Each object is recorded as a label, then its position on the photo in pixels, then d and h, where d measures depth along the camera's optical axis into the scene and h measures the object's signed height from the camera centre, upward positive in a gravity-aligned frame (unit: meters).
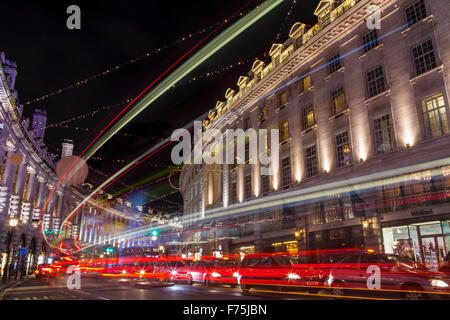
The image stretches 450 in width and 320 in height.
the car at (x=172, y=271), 25.82 -1.30
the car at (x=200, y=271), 22.95 -1.19
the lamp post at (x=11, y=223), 27.45 +2.57
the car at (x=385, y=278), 10.08 -0.84
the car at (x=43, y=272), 31.92 -1.47
